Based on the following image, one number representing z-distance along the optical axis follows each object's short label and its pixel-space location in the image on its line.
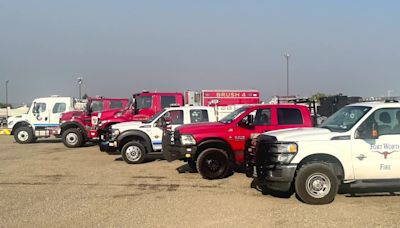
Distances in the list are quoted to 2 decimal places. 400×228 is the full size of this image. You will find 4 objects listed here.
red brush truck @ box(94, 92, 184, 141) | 16.18
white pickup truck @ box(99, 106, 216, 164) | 12.88
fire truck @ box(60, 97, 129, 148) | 18.72
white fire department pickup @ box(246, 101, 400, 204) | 7.24
